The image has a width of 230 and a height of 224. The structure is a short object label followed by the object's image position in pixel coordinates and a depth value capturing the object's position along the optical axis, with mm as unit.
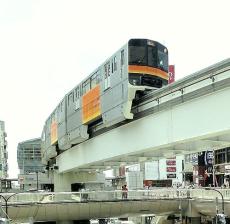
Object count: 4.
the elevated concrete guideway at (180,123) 20511
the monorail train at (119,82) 27938
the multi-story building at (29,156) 145875
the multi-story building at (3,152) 128512
